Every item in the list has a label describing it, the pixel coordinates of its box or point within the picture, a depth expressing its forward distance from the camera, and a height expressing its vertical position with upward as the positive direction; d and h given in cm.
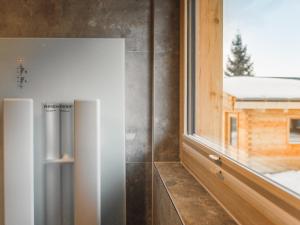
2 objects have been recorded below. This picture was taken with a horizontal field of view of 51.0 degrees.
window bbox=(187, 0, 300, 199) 74 +7
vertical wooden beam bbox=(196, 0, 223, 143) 140 +19
